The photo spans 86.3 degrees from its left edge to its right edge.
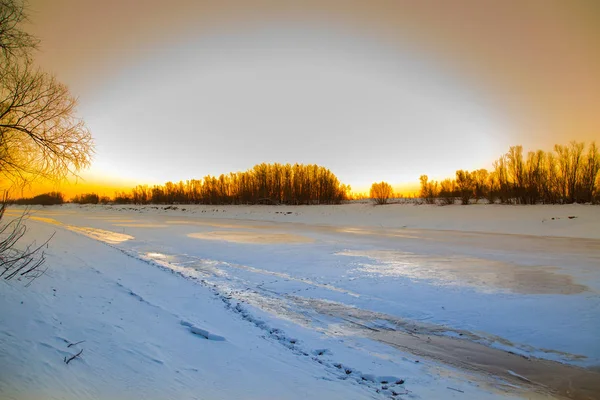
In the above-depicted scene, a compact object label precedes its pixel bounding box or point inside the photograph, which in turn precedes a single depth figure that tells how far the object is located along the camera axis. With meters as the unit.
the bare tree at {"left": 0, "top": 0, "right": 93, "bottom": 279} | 6.14
